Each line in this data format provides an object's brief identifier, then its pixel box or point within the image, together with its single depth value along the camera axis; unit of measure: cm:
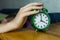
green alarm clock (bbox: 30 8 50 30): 99
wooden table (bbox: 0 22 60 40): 85
